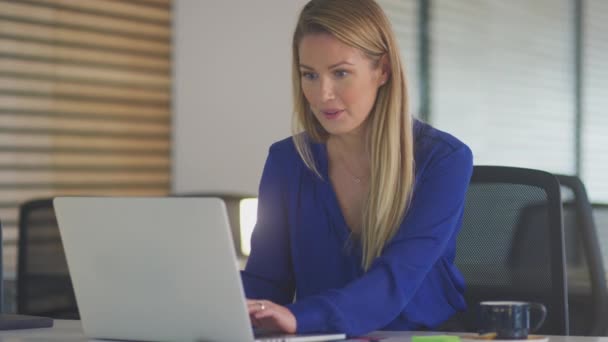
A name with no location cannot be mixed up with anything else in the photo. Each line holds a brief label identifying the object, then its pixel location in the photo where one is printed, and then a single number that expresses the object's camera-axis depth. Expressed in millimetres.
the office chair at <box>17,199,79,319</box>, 5106
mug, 2753
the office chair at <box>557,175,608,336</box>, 4028
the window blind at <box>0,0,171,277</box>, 7307
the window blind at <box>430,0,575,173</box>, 9595
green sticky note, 2656
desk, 2881
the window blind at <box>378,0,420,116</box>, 9318
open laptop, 2520
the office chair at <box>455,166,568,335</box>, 3604
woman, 3388
